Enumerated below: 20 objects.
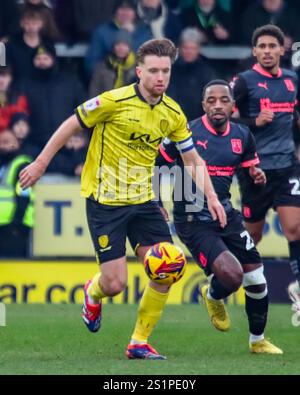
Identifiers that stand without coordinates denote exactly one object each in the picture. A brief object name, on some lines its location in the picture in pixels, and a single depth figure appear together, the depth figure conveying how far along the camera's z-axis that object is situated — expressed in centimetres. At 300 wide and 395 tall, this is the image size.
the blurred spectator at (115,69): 1444
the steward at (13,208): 1370
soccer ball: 894
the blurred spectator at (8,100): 1438
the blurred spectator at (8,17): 1510
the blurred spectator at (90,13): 1516
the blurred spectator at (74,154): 1445
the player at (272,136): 1106
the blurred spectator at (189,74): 1458
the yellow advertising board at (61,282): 1383
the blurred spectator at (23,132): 1415
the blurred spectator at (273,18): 1498
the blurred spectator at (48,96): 1452
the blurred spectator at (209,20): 1513
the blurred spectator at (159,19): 1477
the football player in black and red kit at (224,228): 960
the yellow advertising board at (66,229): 1391
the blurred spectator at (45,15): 1449
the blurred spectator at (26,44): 1448
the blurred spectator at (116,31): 1456
